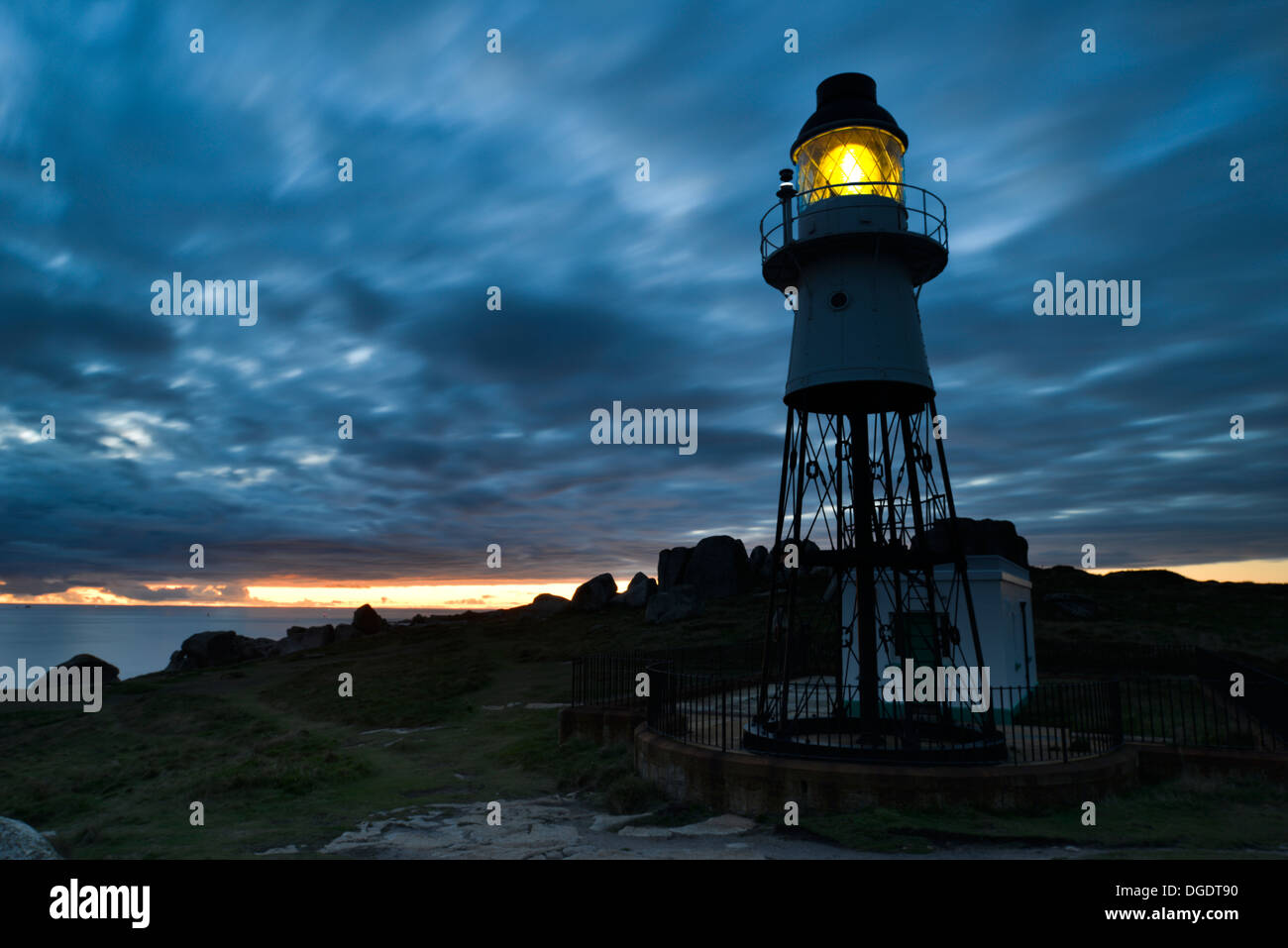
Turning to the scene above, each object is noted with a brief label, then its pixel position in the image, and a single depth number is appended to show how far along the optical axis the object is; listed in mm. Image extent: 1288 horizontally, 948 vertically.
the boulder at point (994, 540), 48116
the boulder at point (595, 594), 60969
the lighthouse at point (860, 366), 13438
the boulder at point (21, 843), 8258
